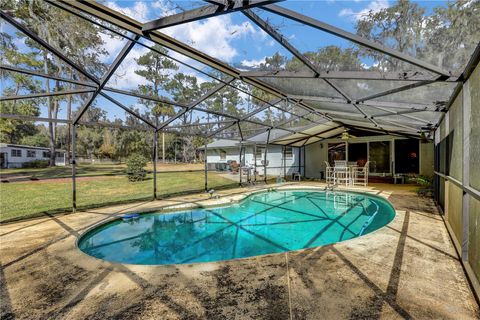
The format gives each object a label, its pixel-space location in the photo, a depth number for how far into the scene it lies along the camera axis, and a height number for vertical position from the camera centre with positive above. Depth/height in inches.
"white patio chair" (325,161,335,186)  456.5 -44.4
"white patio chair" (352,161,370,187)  424.1 -40.3
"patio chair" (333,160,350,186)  435.0 -22.9
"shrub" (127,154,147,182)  526.6 -23.0
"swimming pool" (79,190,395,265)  185.6 -75.3
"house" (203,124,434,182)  477.1 +12.0
